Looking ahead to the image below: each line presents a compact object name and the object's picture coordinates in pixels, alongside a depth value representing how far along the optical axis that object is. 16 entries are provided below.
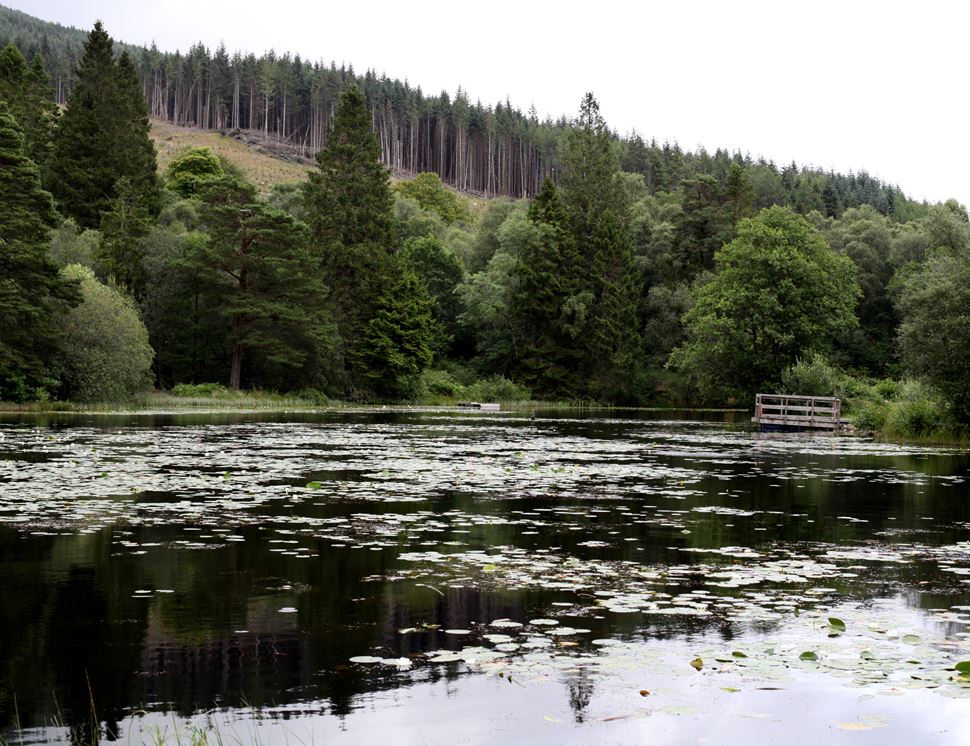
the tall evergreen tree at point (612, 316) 94.44
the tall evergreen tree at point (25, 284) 54.75
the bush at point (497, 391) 91.56
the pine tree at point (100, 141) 89.88
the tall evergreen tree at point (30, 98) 88.81
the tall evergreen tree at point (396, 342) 84.12
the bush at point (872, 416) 49.59
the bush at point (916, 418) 43.50
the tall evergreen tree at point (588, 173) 102.94
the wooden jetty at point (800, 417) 54.69
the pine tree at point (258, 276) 74.94
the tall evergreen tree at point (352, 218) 85.50
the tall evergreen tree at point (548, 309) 95.19
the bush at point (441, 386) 91.56
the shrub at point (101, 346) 58.22
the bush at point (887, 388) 61.34
